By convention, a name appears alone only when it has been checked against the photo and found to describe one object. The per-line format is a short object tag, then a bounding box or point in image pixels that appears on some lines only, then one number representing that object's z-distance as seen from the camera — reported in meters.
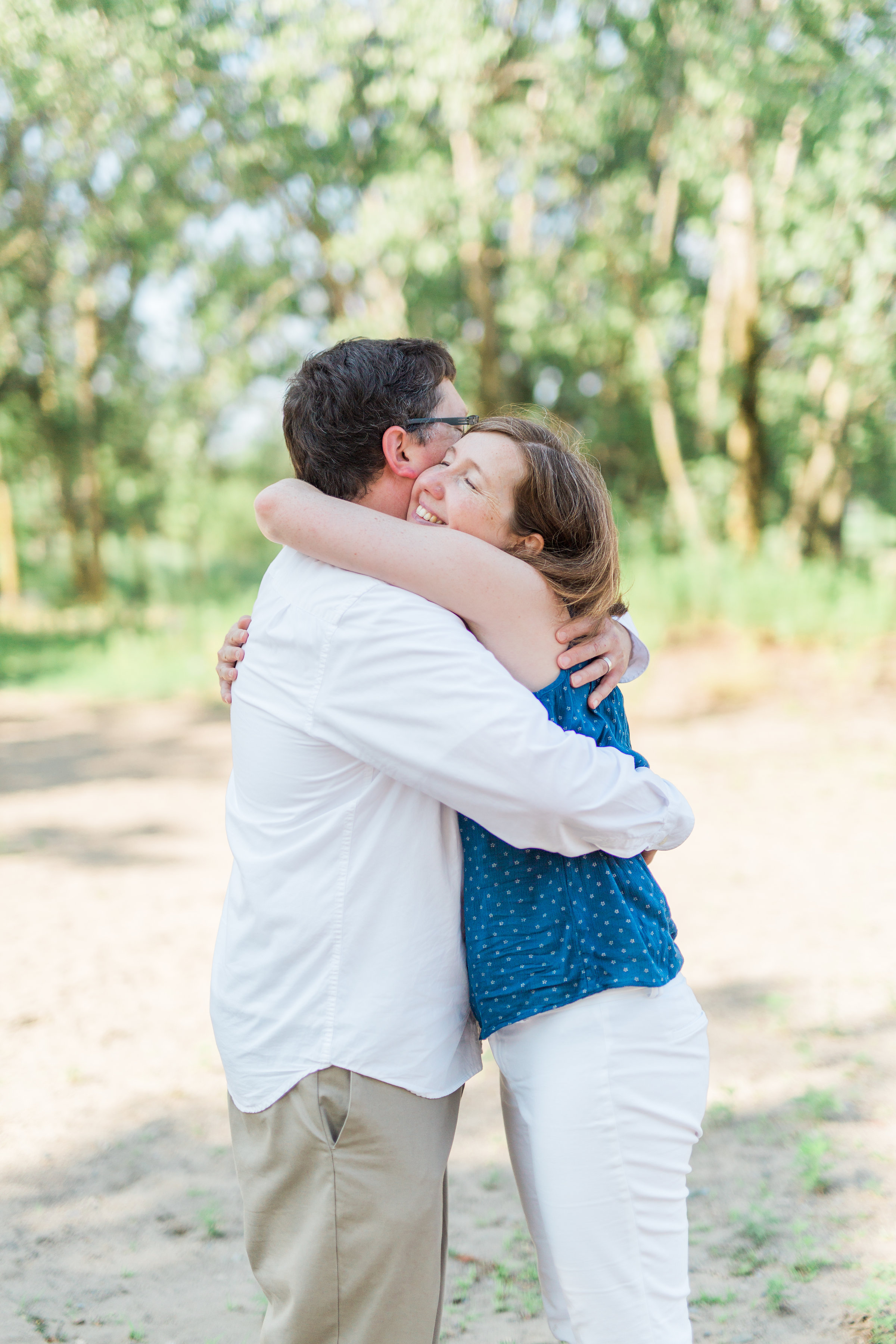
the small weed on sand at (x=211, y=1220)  3.16
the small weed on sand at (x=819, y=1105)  3.63
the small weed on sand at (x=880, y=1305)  2.53
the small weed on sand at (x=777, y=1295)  2.71
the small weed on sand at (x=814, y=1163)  3.21
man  1.51
